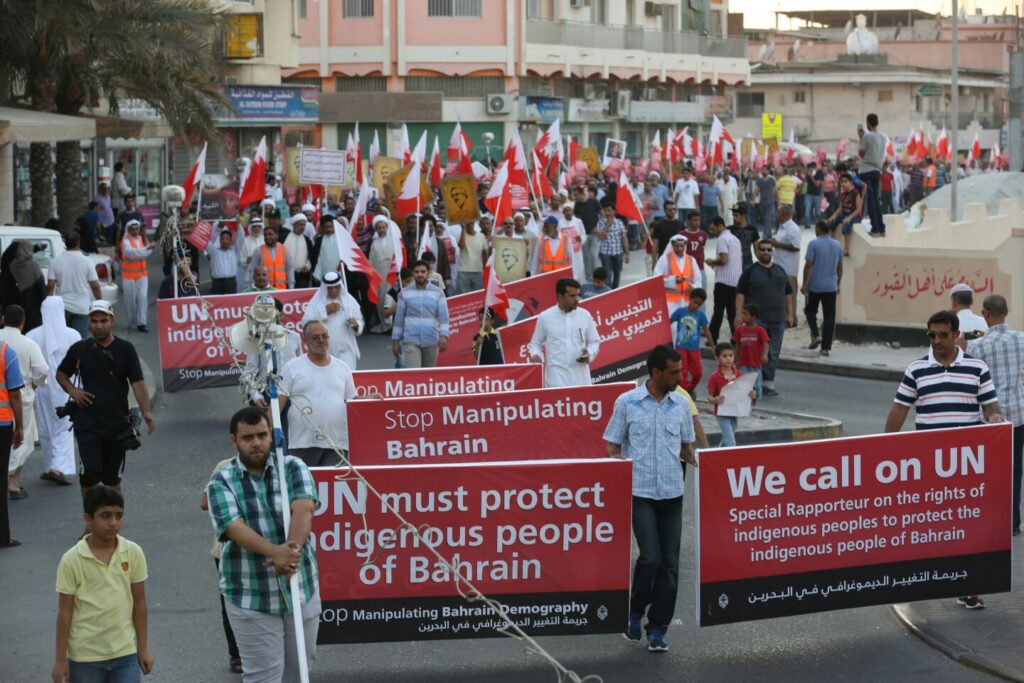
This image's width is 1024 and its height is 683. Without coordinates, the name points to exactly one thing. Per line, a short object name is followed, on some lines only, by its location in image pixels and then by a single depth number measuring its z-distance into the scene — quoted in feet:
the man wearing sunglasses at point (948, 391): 32.73
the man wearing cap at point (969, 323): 44.19
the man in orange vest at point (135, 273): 73.26
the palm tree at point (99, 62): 85.20
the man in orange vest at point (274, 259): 68.33
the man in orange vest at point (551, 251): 74.69
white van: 66.39
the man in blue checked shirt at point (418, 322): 51.47
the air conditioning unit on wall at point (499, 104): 188.14
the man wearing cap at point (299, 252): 74.13
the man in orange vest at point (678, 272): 61.00
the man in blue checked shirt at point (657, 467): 28.76
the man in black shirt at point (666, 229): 81.35
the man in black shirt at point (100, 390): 36.70
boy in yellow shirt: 22.38
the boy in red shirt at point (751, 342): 52.06
